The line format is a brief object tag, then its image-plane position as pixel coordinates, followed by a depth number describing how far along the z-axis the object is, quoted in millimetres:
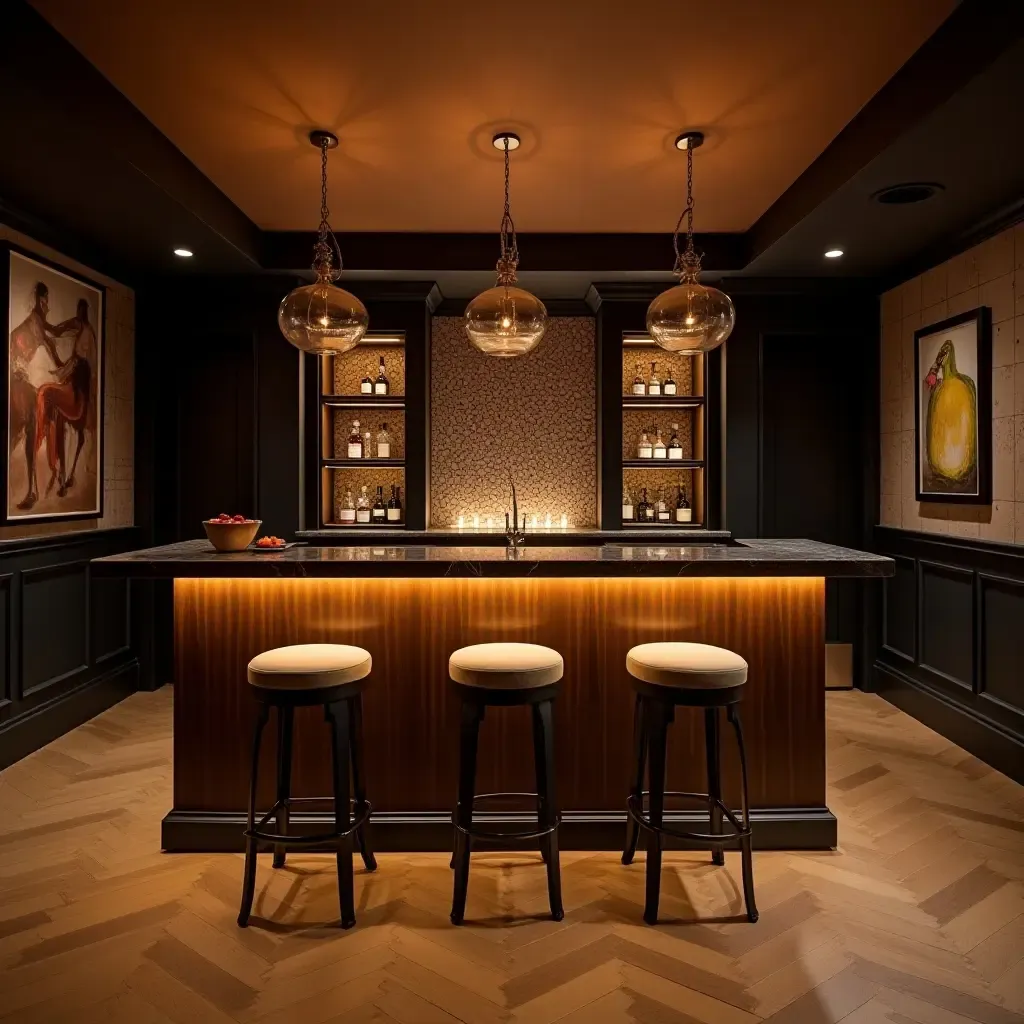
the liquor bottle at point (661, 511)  5625
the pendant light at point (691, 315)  3176
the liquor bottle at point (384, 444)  5672
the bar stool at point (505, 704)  2428
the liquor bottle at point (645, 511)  5637
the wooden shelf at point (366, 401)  5523
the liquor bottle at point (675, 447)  5547
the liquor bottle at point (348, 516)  5480
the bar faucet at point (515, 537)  3248
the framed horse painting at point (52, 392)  3928
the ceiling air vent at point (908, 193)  3559
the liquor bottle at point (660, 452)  5570
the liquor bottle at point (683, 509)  5613
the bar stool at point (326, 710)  2428
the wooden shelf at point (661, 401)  5504
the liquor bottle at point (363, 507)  5535
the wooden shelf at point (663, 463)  5484
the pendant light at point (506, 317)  3129
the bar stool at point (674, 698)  2436
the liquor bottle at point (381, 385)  5637
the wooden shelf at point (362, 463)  5449
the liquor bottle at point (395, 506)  5586
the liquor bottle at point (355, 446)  5520
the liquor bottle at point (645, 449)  5578
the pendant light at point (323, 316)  3123
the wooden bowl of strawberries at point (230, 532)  3020
